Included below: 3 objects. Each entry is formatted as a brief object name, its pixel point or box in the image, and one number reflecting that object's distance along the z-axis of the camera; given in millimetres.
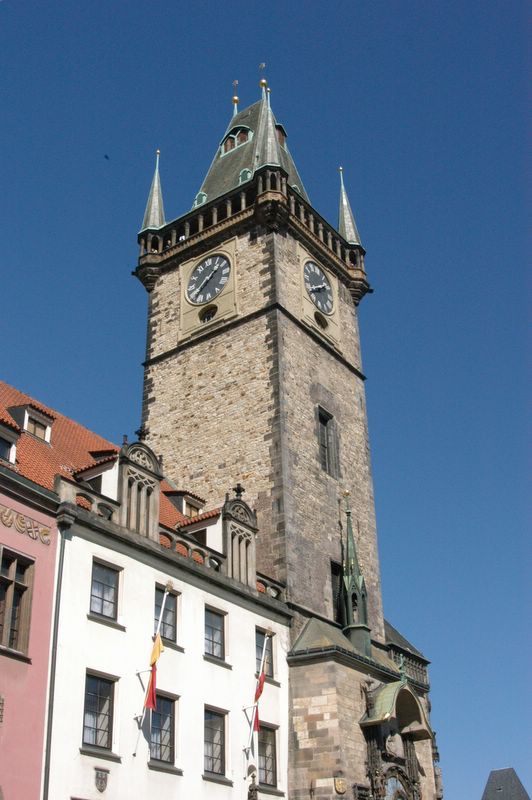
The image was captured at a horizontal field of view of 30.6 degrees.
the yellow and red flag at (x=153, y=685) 18422
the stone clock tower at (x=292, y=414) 23219
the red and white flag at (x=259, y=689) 21516
